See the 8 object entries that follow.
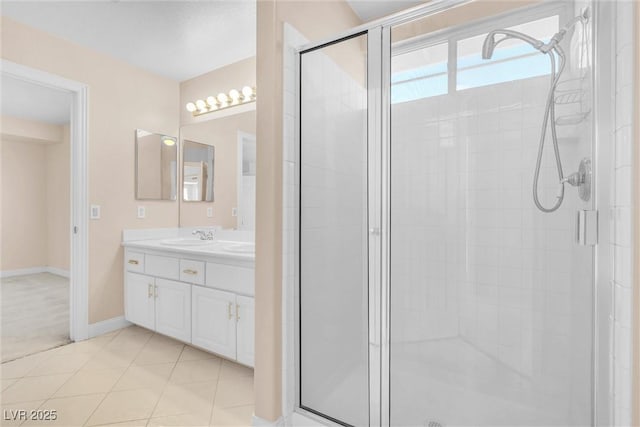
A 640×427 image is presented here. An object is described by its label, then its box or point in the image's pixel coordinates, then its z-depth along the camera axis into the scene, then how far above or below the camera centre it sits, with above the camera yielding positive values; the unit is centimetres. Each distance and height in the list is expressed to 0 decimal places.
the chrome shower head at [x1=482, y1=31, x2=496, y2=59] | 126 +62
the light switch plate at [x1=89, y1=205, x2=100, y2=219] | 286 -2
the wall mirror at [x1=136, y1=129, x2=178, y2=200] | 324 +43
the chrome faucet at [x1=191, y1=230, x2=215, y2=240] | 316 -23
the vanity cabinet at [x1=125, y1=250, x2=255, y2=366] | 219 -67
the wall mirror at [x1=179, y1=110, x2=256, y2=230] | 283 +35
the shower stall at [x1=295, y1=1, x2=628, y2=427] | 116 -3
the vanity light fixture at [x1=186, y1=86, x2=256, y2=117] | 291 +101
